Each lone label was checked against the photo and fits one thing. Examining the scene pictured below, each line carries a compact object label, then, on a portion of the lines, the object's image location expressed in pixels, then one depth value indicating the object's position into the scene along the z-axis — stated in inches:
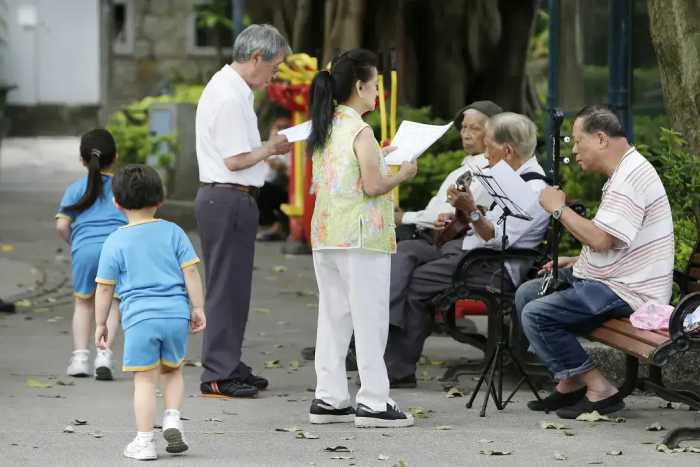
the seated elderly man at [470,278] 729.0
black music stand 670.5
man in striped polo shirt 637.3
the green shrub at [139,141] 1621.6
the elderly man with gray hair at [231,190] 693.9
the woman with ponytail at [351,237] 633.6
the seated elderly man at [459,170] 773.9
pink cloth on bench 629.0
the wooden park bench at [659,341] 597.3
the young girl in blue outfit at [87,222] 758.5
